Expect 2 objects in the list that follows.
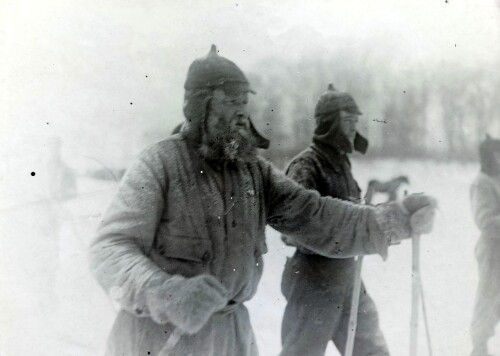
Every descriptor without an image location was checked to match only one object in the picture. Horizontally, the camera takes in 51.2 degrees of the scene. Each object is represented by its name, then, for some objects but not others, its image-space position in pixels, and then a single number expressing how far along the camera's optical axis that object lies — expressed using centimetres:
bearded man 143
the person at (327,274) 159
